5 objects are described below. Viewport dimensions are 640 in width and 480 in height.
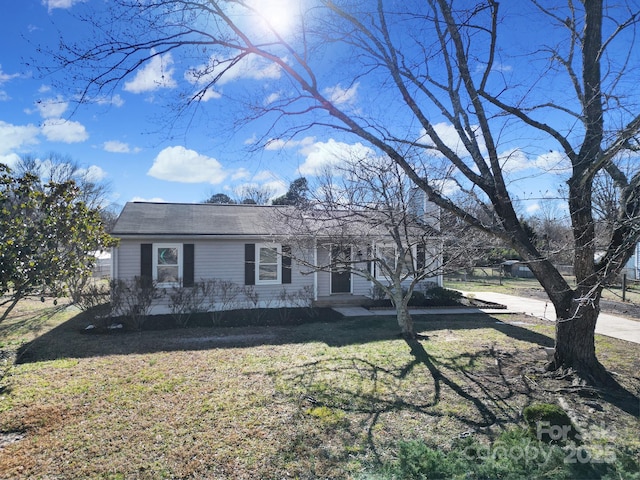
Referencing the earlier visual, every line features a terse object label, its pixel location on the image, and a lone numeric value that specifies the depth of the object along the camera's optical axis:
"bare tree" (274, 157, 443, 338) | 7.15
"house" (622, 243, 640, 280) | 21.70
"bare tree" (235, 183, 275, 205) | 38.76
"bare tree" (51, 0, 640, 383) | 5.06
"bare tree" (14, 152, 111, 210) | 28.55
